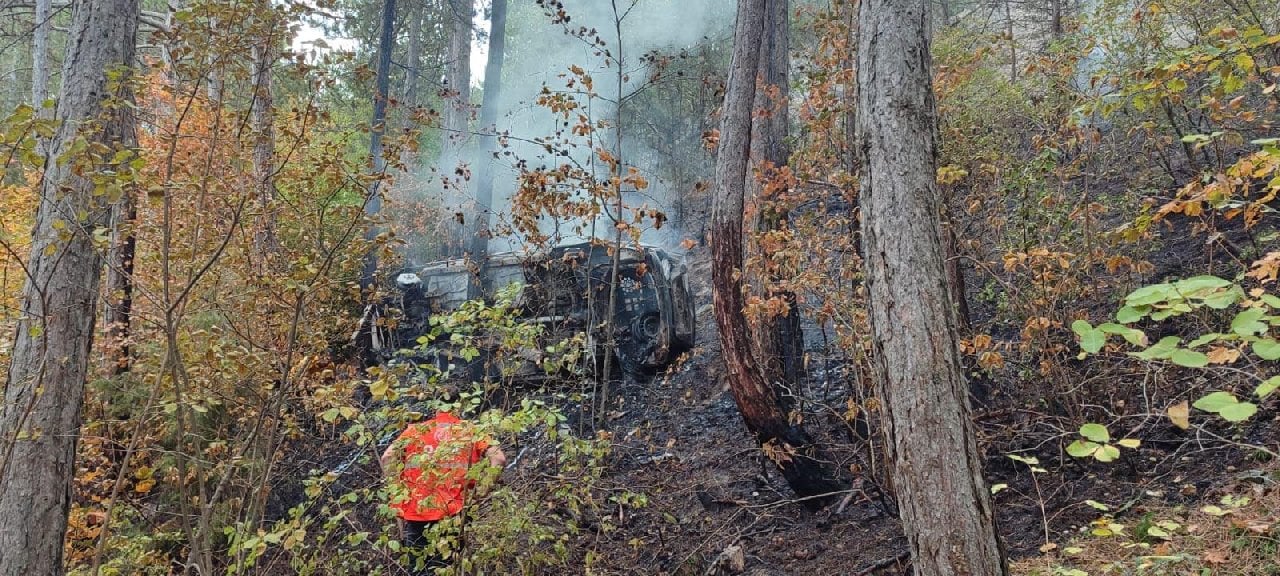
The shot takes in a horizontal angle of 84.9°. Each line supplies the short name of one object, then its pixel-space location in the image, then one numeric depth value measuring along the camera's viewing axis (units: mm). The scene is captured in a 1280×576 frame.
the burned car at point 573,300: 9266
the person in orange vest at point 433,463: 4207
